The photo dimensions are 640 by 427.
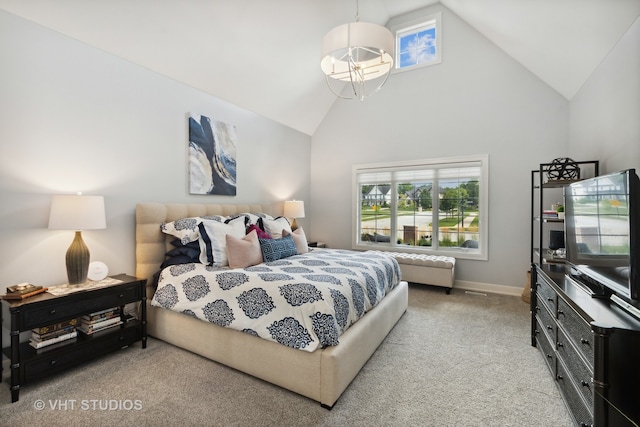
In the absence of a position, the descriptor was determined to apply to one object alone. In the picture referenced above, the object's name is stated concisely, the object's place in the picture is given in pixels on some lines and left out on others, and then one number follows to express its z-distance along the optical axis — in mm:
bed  1864
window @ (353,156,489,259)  4402
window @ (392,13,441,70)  4586
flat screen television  1457
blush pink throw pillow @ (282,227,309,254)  3473
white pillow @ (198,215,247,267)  2756
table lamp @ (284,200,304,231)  4723
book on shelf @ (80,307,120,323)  2371
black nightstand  1894
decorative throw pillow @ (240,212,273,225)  3551
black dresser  1250
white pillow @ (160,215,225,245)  2869
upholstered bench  4117
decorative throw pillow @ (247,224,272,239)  3232
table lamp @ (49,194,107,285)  2180
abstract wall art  3477
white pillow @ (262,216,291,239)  3500
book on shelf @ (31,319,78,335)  2102
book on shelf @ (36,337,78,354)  2067
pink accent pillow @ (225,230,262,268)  2676
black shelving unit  3115
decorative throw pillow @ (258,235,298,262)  2947
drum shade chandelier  2154
